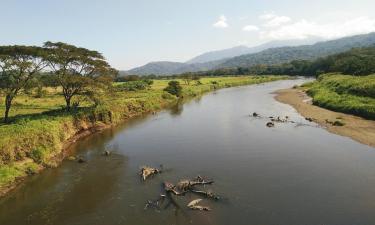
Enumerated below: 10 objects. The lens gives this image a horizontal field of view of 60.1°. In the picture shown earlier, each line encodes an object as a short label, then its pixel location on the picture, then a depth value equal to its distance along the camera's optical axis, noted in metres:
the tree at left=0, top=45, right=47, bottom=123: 39.38
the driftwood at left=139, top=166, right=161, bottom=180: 29.97
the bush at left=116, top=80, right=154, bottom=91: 104.69
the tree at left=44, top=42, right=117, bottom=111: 49.19
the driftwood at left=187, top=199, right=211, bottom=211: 23.11
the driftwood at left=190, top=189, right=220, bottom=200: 24.95
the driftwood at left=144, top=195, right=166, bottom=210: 23.91
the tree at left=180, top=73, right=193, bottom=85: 152.44
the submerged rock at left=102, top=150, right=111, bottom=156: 38.72
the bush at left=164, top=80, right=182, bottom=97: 100.09
